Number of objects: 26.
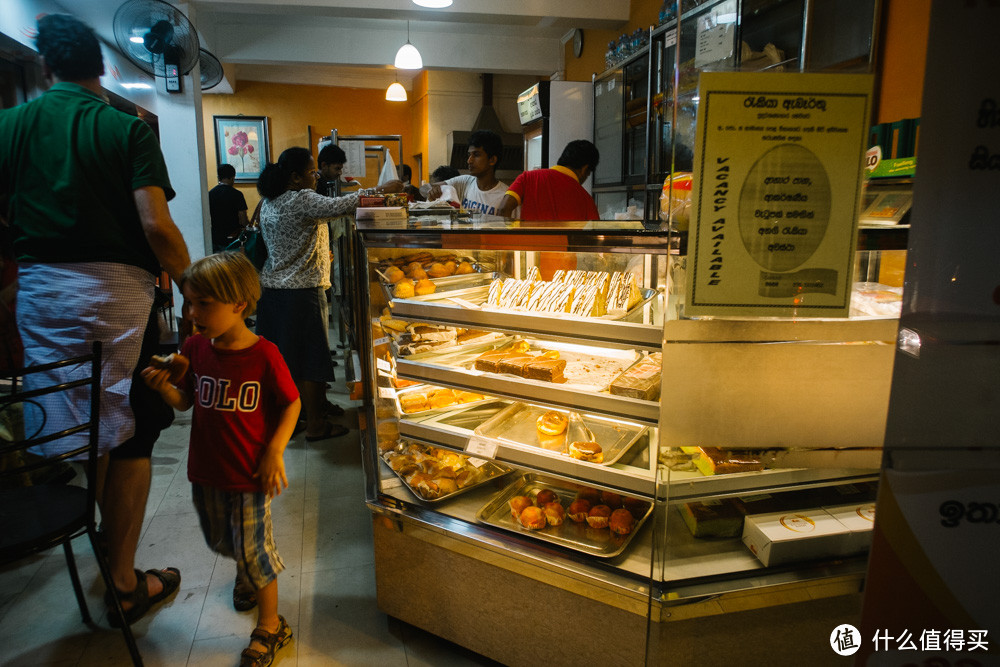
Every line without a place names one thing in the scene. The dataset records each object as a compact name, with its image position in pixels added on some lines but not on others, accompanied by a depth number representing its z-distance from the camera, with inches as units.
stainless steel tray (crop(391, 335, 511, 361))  89.3
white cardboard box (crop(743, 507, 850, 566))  63.7
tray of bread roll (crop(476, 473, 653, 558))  72.6
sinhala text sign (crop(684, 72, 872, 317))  42.3
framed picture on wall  442.3
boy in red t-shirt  74.7
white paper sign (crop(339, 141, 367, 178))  226.1
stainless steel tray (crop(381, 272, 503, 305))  88.1
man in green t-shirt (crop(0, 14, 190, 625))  81.7
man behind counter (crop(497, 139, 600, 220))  149.2
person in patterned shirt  148.1
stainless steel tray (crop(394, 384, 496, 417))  90.3
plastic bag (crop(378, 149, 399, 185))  194.7
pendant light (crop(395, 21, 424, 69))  288.2
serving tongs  82.9
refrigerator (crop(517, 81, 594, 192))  256.1
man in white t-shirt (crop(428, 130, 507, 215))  173.0
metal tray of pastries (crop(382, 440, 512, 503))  83.4
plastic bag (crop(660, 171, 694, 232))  51.9
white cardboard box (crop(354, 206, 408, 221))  86.5
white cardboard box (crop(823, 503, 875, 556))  64.4
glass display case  56.7
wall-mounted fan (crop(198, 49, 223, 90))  240.2
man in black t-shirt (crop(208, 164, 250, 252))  302.5
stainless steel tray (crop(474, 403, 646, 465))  78.6
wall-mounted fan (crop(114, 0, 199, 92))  183.6
